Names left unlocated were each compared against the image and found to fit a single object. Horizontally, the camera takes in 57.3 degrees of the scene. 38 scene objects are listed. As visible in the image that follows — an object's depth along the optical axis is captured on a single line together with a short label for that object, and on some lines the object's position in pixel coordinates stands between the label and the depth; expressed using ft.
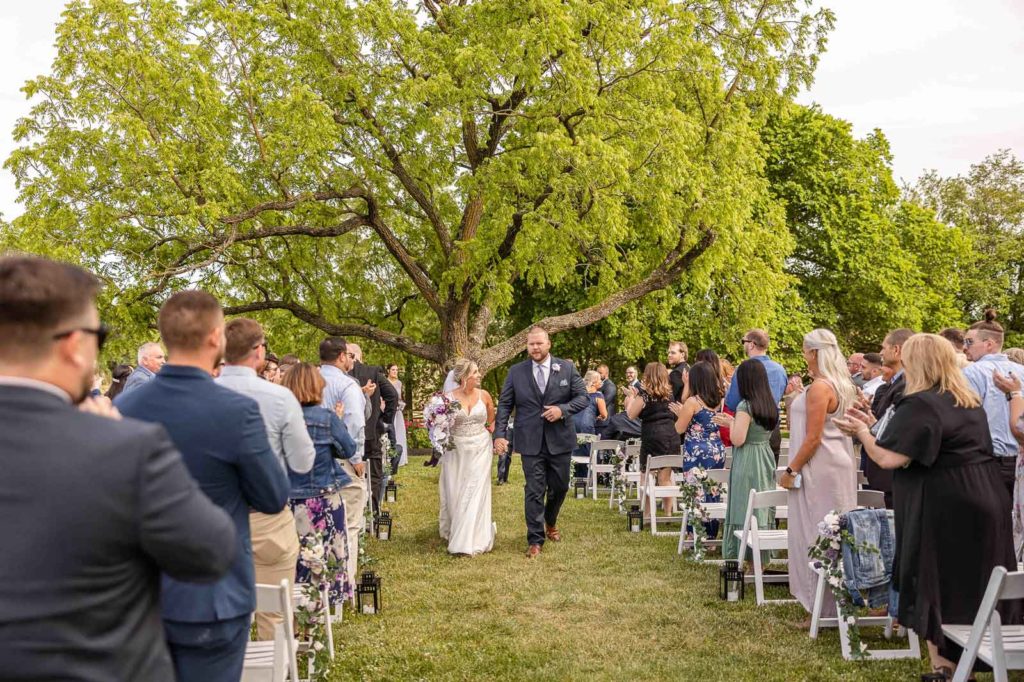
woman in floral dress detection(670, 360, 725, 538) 34.50
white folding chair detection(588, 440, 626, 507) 50.19
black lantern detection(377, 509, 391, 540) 38.22
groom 34.68
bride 34.42
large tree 61.36
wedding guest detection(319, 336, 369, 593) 28.73
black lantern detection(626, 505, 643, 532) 39.88
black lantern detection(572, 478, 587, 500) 53.88
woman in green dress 28.43
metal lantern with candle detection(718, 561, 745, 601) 26.89
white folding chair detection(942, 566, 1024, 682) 14.44
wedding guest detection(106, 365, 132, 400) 34.06
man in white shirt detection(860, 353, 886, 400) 33.88
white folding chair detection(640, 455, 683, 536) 37.68
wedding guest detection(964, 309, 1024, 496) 25.59
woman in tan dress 23.04
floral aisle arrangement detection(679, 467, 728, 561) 32.24
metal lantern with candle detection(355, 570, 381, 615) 26.32
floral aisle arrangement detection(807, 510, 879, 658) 20.85
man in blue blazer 10.50
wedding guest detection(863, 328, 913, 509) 25.48
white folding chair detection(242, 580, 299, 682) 14.98
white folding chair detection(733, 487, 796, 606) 25.77
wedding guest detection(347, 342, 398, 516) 41.60
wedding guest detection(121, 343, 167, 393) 27.58
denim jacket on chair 21.06
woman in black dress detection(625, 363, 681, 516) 40.14
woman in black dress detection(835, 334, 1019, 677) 17.26
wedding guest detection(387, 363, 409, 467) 62.34
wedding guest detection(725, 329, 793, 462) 30.07
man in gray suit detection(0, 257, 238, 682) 6.27
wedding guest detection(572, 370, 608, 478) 57.21
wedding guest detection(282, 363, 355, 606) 22.53
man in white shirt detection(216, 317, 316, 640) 15.79
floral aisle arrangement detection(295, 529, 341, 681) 19.51
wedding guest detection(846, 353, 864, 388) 45.06
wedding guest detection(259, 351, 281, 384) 32.28
